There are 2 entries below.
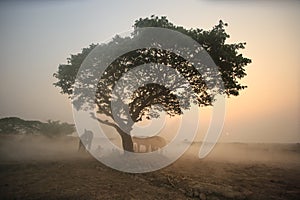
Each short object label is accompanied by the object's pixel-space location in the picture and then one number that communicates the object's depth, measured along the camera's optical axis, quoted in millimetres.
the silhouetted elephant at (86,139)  22858
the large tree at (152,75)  14867
